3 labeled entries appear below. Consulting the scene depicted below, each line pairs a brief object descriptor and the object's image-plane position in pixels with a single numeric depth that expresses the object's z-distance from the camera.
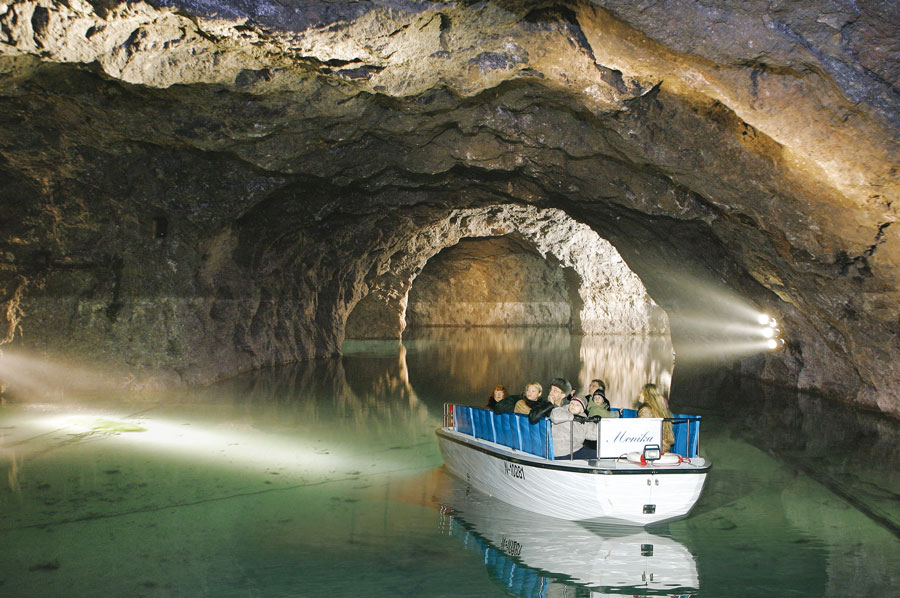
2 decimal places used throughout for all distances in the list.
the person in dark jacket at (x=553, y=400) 6.95
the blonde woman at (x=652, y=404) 7.22
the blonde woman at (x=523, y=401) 7.80
